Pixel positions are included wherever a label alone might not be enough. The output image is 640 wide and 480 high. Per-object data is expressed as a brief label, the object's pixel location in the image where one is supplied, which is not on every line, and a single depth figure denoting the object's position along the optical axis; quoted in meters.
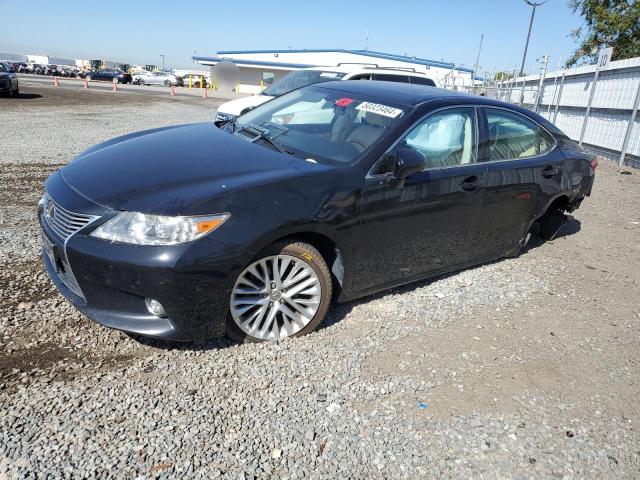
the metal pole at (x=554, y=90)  16.42
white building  47.97
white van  9.85
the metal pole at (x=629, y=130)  10.69
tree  23.05
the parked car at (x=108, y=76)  49.22
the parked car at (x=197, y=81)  50.12
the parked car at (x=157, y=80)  53.31
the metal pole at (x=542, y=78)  17.06
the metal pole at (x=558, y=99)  15.47
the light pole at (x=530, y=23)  32.38
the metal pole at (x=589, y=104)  12.88
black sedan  2.64
